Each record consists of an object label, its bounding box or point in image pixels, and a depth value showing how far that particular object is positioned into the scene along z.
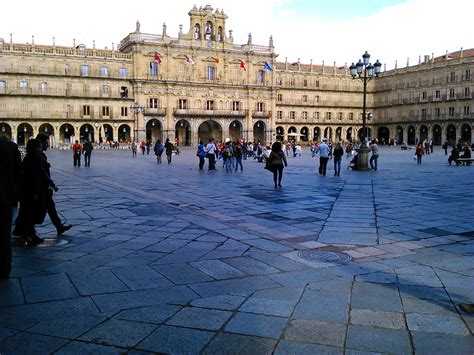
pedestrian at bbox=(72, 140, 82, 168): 21.33
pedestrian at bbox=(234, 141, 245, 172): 19.03
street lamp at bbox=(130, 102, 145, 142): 51.69
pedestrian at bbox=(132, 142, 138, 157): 33.62
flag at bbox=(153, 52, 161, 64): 49.86
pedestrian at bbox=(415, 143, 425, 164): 23.92
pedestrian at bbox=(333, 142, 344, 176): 16.92
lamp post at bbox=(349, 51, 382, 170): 19.55
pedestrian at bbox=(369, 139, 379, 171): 19.33
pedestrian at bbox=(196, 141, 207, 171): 19.73
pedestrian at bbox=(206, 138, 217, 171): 19.56
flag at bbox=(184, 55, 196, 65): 51.80
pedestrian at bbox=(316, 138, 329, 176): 16.75
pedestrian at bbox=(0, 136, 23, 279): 4.74
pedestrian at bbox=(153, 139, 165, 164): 24.55
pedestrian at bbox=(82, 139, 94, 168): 21.67
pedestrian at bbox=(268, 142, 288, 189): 12.77
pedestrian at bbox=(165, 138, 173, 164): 24.83
